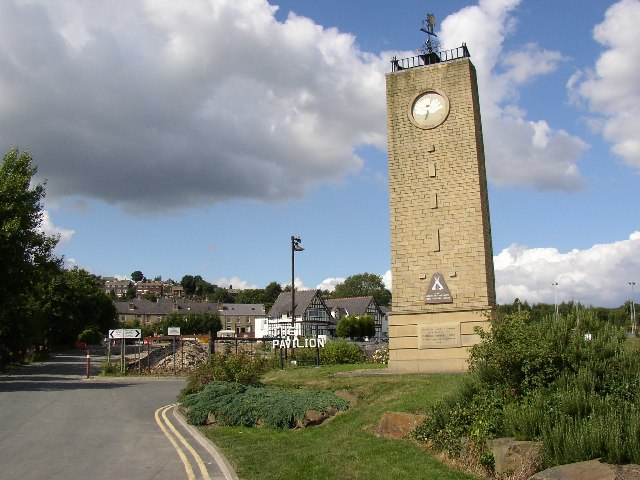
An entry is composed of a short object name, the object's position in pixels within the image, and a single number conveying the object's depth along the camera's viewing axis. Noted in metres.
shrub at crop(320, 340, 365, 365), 27.84
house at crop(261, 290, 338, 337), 93.62
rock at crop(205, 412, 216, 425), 15.27
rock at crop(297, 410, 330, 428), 13.80
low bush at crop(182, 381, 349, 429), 14.06
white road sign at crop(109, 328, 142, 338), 32.12
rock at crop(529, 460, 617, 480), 6.94
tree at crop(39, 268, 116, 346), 69.94
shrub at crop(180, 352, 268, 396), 18.59
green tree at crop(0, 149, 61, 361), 29.58
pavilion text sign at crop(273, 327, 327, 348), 29.22
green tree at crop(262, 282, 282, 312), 167.00
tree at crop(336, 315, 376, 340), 84.44
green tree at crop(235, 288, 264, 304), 172.88
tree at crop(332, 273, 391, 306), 145.88
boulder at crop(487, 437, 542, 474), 8.00
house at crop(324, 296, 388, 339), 102.31
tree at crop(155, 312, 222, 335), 110.69
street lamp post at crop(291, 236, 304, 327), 38.28
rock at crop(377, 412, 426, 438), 10.81
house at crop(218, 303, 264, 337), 141.62
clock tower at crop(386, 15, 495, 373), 19.42
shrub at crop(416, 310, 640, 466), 7.82
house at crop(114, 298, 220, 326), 152.38
